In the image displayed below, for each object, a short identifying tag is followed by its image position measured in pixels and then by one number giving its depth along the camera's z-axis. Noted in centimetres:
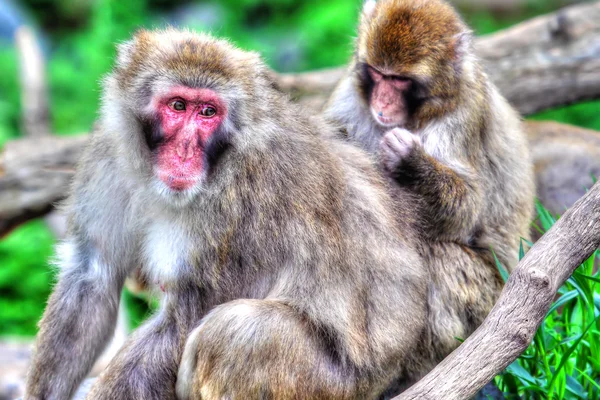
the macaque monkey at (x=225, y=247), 752
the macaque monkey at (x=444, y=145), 890
